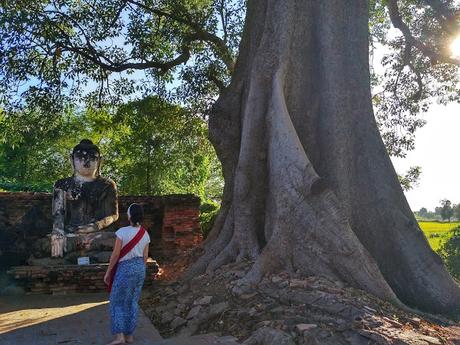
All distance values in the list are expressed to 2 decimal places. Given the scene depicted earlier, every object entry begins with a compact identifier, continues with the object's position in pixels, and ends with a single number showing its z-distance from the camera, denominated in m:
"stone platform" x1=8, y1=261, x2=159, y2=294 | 7.21
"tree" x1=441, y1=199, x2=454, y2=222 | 46.28
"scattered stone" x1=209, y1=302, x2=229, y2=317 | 5.26
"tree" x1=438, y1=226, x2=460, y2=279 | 8.58
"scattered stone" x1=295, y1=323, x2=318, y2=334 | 4.30
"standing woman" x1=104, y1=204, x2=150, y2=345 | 4.73
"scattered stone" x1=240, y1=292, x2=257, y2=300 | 5.32
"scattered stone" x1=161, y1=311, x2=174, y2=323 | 5.62
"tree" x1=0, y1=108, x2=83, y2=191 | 24.23
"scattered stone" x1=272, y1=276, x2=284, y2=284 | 5.43
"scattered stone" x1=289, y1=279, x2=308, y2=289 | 5.21
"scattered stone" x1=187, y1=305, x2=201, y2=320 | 5.44
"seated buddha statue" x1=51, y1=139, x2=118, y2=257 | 7.89
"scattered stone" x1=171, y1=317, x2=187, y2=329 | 5.39
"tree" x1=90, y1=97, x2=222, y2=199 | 12.41
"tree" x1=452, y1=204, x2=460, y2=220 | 45.09
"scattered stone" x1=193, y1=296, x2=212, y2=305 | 5.60
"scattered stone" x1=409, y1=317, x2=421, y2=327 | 4.71
